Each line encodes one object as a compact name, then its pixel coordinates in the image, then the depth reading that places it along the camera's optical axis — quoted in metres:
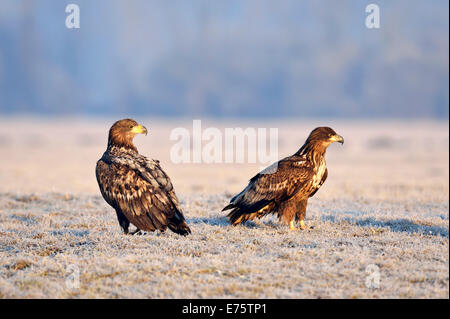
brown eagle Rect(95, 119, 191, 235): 10.61
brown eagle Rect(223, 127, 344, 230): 11.38
